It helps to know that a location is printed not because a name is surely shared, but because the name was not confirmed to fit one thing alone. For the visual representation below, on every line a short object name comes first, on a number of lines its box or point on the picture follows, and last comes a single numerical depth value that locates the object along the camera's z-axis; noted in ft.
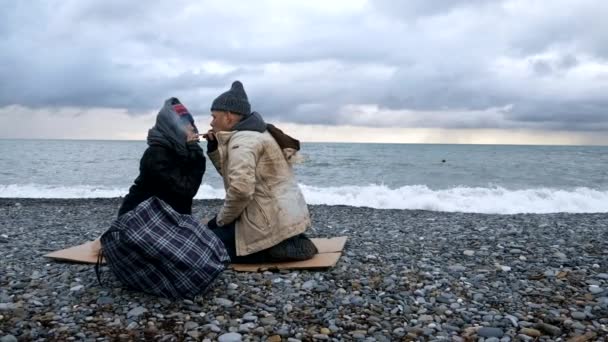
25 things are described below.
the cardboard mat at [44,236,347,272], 17.62
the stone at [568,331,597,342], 12.23
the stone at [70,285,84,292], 15.18
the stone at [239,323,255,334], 12.64
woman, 14.83
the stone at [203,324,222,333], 12.63
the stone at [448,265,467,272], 18.26
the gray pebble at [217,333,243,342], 12.11
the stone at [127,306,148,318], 13.23
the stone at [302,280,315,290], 15.83
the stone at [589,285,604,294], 15.60
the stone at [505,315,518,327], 13.30
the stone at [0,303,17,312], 13.61
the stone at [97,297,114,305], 14.06
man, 16.35
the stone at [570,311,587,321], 13.62
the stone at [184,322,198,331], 12.67
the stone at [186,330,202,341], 12.24
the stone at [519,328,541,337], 12.68
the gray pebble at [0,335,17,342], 11.68
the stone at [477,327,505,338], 12.64
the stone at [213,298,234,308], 14.23
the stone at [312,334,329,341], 12.46
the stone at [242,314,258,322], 13.32
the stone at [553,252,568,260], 19.83
